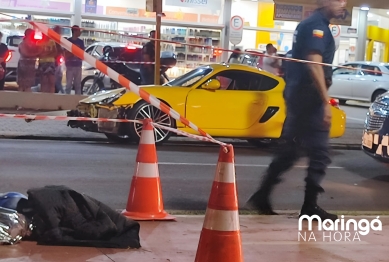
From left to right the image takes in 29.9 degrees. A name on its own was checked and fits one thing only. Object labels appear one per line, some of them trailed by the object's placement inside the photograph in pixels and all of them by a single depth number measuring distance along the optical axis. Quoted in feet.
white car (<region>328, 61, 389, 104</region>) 79.56
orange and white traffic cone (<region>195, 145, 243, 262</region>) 15.07
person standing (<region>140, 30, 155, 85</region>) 54.24
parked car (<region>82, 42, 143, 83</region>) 60.69
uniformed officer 21.89
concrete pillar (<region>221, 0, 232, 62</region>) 83.30
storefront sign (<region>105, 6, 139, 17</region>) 80.89
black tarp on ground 17.74
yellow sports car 38.86
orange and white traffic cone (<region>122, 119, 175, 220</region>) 20.86
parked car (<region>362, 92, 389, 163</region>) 29.79
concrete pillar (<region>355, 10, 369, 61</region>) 98.63
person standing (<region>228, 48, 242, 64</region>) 65.41
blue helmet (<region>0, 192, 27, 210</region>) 18.80
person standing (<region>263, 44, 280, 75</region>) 59.17
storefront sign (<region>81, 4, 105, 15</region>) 80.38
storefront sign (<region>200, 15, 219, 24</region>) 82.99
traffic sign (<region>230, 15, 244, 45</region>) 81.82
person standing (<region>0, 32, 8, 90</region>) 56.54
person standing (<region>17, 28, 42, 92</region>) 55.52
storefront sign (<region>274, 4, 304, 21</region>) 76.93
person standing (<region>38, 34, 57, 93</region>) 55.52
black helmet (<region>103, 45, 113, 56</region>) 65.41
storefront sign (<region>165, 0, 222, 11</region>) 80.89
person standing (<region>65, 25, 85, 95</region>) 56.95
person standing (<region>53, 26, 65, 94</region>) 56.03
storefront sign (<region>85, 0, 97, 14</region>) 80.02
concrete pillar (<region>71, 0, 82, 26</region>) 79.41
